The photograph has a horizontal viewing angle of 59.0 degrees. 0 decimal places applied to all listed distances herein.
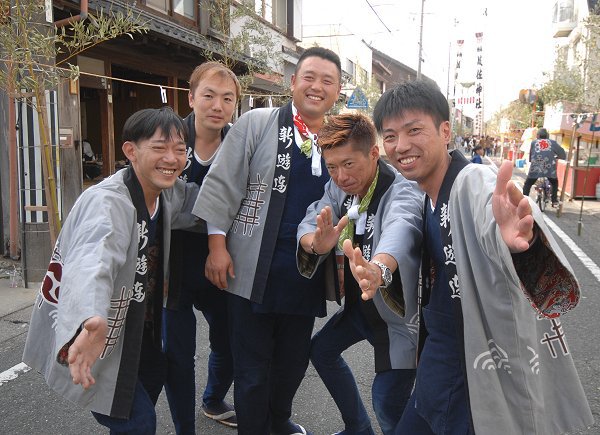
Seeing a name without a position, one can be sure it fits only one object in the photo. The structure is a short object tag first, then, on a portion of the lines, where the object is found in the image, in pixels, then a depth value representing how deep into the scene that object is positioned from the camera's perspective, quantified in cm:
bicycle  1261
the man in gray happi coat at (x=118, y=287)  183
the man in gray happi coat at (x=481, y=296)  155
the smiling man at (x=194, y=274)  279
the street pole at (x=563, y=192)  1187
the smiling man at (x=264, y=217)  266
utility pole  2564
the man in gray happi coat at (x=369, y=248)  212
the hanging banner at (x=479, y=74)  3662
